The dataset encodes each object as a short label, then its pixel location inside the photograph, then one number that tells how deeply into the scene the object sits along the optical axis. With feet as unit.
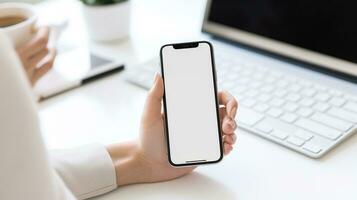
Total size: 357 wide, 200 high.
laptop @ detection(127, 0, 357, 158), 2.29
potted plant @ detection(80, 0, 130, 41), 3.17
